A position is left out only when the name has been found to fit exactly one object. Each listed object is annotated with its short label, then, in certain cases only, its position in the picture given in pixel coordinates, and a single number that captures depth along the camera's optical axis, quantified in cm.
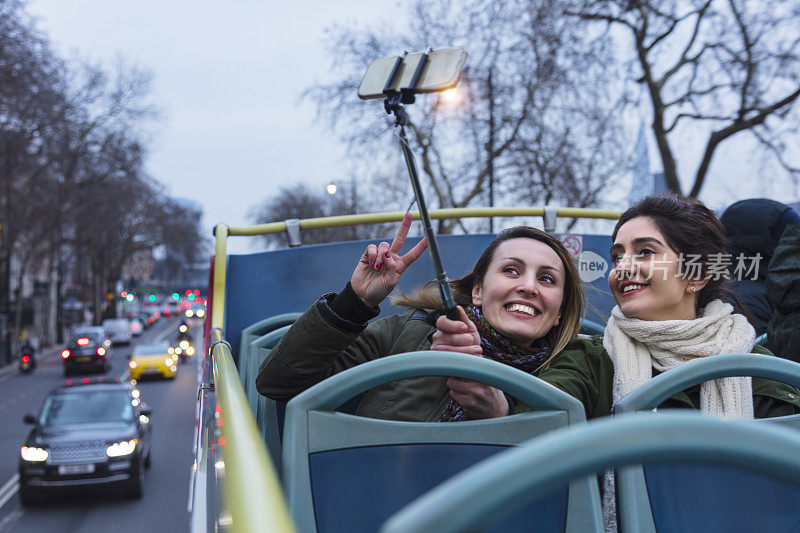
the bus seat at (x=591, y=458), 87
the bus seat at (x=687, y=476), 190
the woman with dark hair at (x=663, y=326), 226
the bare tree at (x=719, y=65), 1221
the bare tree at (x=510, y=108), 1480
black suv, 1152
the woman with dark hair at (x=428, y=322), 246
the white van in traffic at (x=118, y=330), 5138
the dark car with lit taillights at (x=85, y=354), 3188
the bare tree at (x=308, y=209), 3739
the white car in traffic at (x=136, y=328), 6016
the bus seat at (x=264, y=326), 404
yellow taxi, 2819
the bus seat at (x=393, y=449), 176
